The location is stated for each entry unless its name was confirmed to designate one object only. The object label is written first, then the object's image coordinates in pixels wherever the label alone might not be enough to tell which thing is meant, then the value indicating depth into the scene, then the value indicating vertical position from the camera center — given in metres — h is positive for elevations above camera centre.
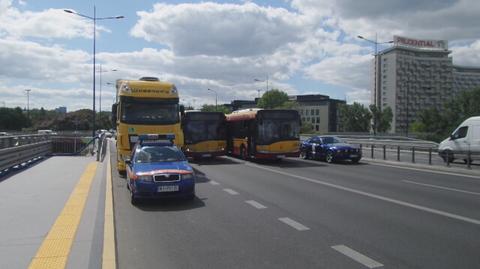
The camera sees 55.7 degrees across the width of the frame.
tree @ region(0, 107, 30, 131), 107.25 +2.22
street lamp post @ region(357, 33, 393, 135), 46.13 +4.21
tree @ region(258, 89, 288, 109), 122.65 +8.49
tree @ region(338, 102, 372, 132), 120.00 +3.50
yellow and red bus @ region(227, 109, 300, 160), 23.80 -0.22
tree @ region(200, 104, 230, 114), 134.38 +6.87
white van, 23.80 -0.44
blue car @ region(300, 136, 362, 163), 24.39 -1.10
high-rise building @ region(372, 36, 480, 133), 149.12 +18.50
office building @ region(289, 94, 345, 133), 156.75 +6.01
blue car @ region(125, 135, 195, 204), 10.80 -1.10
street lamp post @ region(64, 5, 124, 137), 35.53 +9.16
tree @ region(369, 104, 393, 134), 109.96 +2.50
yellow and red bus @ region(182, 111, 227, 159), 26.06 -0.27
